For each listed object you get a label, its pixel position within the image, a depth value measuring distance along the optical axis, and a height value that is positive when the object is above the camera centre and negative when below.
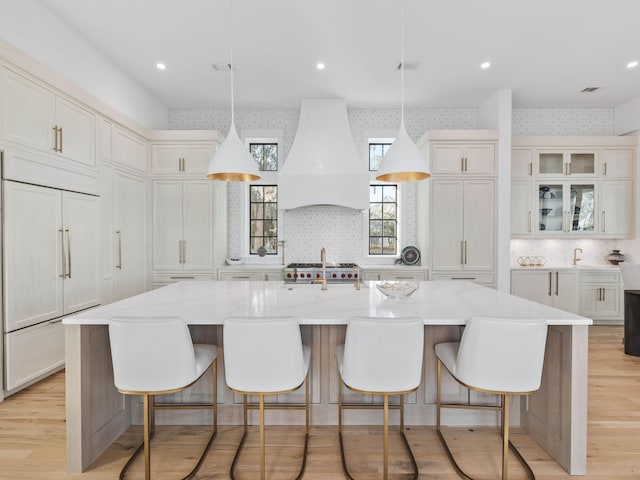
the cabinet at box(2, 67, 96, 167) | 2.53 +0.98
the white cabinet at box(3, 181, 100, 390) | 2.55 -0.30
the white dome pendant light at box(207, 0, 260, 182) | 2.34 +0.53
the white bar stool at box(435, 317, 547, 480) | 1.57 -0.58
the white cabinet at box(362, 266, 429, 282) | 4.46 -0.50
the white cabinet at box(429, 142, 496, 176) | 4.44 +1.02
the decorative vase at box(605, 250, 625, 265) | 4.85 -0.32
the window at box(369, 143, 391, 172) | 5.14 +1.24
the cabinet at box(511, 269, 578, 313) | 4.53 -0.69
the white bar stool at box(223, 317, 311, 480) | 1.57 -0.57
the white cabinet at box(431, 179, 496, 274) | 4.45 +0.15
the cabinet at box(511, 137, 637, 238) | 4.73 +0.67
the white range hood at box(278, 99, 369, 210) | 4.43 +0.90
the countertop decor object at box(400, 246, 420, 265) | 4.74 -0.29
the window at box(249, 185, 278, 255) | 5.18 +0.29
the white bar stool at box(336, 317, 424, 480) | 1.57 -0.57
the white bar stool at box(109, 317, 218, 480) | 1.59 -0.58
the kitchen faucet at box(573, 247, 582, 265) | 4.95 -0.32
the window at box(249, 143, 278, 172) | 5.19 +1.23
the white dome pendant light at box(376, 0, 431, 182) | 2.25 +0.52
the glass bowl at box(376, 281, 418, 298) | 2.15 -0.35
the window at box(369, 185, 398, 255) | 5.15 +0.24
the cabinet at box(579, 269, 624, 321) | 4.60 -0.80
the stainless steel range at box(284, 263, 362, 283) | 4.27 -0.49
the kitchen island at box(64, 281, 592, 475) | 1.77 -0.69
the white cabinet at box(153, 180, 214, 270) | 4.50 +0.21
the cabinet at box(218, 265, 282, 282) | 4.52 -0.50
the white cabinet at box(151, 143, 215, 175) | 4.50 +1.06
